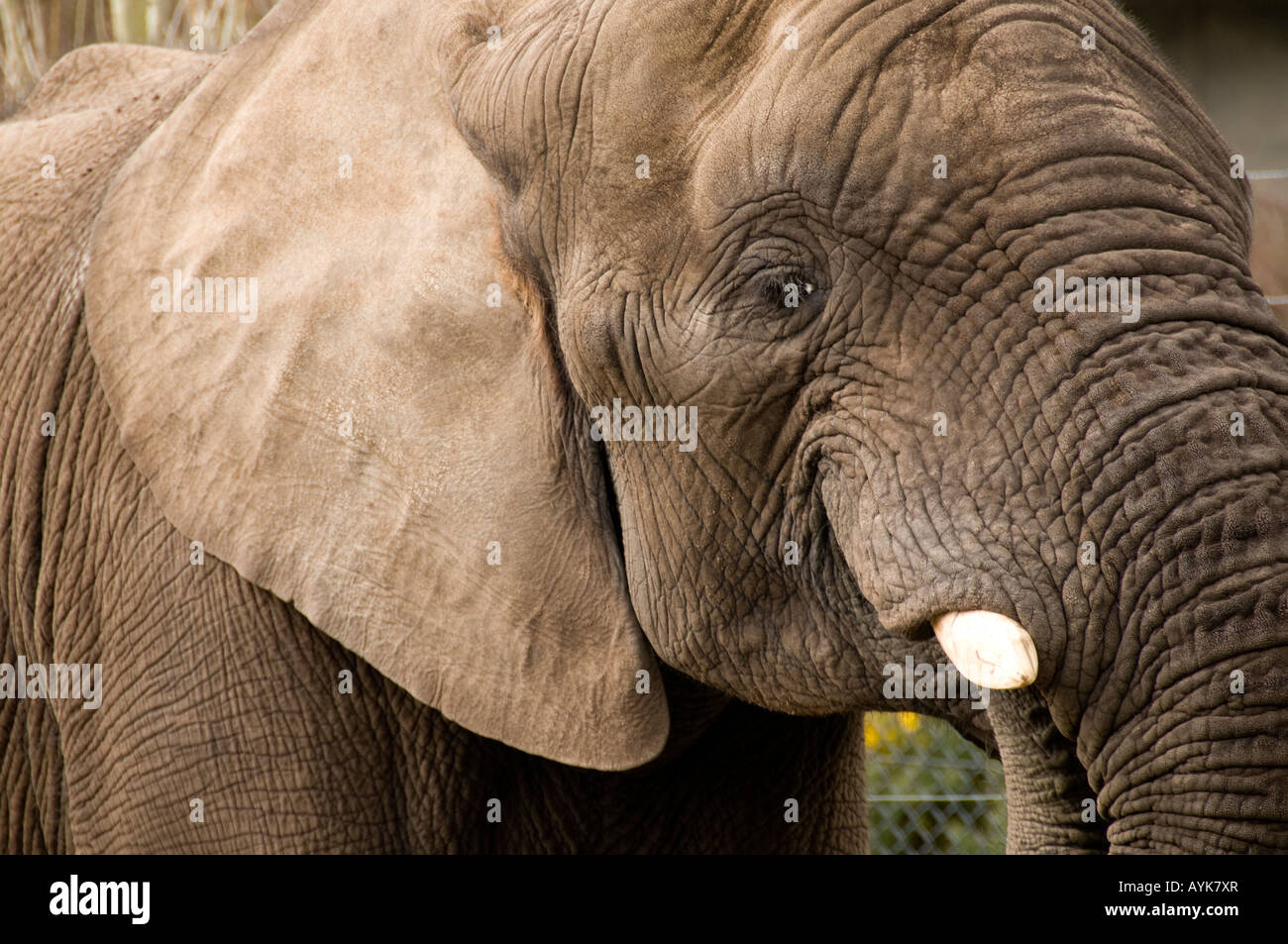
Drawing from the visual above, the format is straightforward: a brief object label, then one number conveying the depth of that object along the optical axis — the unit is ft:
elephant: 13.04
